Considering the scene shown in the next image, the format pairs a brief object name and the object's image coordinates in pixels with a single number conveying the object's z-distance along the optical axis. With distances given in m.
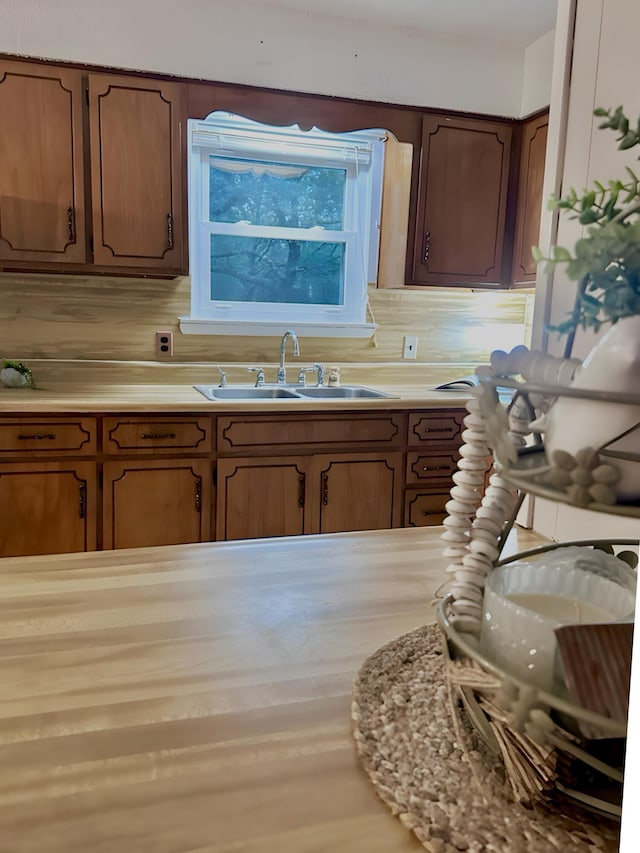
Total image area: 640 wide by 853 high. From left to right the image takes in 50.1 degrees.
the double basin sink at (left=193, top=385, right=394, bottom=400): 3.15
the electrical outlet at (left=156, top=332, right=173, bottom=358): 3.23
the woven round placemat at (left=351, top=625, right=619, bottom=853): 0.48
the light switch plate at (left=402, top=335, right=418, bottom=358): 3.62
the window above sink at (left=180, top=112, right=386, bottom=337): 3.33
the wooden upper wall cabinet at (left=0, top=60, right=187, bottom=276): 2.66
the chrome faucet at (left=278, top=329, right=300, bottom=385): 3.24
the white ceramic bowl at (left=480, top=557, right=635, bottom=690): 0.50
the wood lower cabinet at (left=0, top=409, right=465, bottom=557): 2.57
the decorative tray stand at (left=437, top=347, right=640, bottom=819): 0.43
